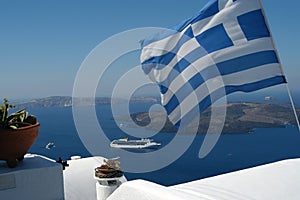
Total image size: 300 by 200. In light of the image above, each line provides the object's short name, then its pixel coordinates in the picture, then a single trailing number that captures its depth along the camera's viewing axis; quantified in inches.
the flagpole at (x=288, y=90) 122.2
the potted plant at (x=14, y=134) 82.9
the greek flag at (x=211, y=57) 137.0
